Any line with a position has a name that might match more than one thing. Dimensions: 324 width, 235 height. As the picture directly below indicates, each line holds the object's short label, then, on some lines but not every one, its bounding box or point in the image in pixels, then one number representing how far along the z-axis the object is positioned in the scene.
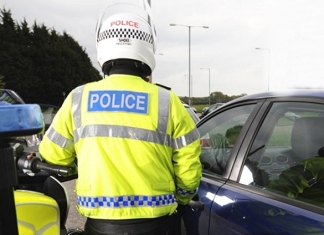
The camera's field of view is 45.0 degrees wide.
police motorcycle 0.85
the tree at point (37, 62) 33.53
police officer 1.73
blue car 1.79
